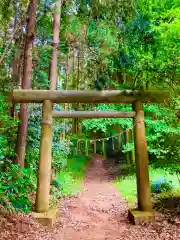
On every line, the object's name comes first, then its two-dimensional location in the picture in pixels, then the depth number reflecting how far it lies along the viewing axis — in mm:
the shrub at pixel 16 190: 4756
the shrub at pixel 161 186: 8597
